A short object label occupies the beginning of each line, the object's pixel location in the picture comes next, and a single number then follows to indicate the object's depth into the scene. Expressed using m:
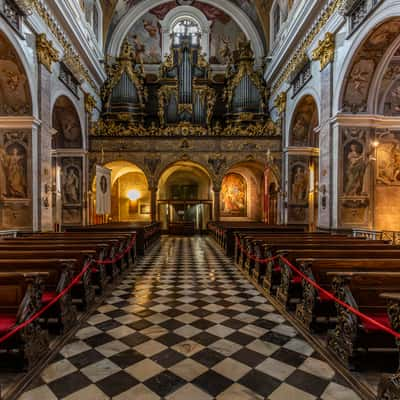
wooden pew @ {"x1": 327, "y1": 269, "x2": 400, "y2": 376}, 3.00
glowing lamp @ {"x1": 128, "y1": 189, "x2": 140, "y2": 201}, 20.91
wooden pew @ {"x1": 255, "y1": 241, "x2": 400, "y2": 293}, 5.36
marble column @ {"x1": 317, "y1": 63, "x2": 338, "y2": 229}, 9.25
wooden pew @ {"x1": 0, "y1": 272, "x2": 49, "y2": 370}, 2.96
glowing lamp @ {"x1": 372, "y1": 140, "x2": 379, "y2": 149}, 9.04
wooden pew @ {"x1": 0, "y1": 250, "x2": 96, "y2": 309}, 4.63
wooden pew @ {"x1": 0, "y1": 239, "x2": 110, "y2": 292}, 5.29
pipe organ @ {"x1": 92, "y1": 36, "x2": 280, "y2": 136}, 16.86
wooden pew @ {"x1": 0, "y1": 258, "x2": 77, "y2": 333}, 3.82
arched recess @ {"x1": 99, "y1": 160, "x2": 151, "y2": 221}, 20.80
